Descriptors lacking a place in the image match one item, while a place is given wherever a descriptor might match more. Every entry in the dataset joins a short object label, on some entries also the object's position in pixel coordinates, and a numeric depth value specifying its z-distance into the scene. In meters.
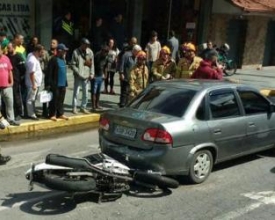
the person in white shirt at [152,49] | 14.77
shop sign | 13.80
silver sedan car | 6.34
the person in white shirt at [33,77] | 9.85
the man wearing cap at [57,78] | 9.94
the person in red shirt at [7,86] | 8.95
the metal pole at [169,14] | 19.61
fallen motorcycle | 5.54
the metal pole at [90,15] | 16.42
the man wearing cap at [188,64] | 9.62
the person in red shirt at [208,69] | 8.95
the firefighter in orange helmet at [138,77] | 9.73
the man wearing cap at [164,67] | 9.90
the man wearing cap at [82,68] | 10.73
